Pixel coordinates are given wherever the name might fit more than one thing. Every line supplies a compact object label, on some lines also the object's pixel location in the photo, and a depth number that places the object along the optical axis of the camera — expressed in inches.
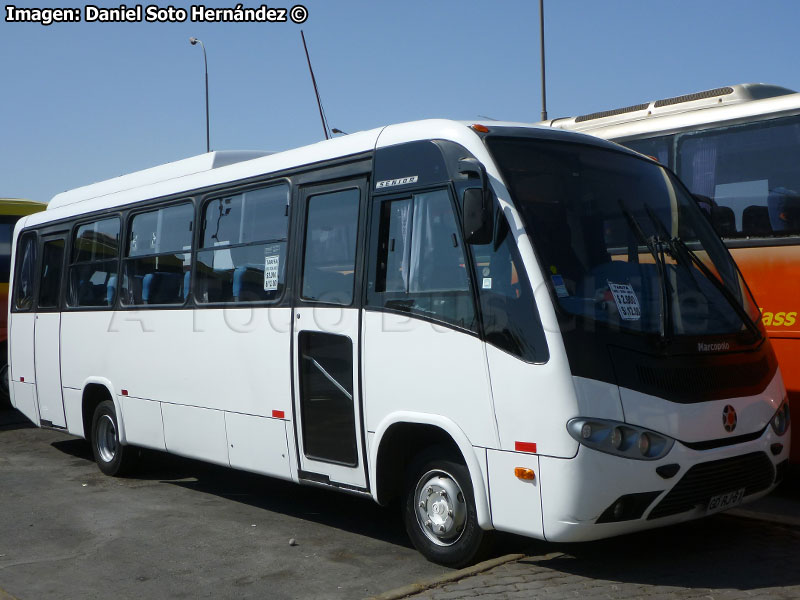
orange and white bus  342.3
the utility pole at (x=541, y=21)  960.9
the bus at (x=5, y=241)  668.1
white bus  226.2
